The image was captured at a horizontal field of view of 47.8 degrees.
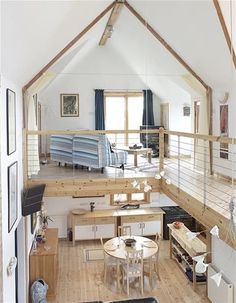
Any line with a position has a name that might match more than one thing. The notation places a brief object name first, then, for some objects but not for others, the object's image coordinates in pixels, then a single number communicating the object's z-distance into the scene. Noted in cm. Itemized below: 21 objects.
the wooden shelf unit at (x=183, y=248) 574
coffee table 680
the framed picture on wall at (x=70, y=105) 926
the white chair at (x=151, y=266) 596
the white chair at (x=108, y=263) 601
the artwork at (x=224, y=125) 554
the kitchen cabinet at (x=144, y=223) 786
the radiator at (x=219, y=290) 441
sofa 583
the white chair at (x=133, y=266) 556
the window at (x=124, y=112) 960
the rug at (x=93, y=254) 694
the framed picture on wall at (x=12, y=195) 363
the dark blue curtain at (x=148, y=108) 958
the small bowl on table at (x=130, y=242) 605
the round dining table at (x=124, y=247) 574
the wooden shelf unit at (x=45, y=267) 521
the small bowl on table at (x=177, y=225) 681
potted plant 669
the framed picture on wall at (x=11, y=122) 360
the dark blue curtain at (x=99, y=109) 937
